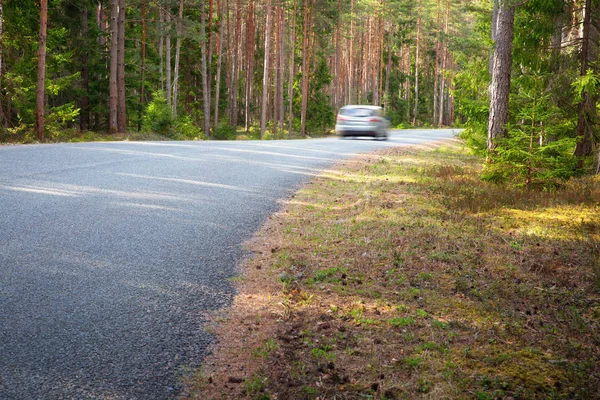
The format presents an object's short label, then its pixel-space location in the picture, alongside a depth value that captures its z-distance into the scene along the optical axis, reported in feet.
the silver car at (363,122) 87.15
